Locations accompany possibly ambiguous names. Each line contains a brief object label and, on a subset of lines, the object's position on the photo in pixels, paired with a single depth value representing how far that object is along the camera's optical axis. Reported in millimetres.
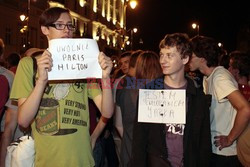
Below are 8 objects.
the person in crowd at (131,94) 3140
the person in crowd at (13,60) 4940
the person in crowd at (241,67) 3989
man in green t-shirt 1935
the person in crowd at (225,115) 2528
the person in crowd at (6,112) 2620
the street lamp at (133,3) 13885
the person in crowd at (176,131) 2243
